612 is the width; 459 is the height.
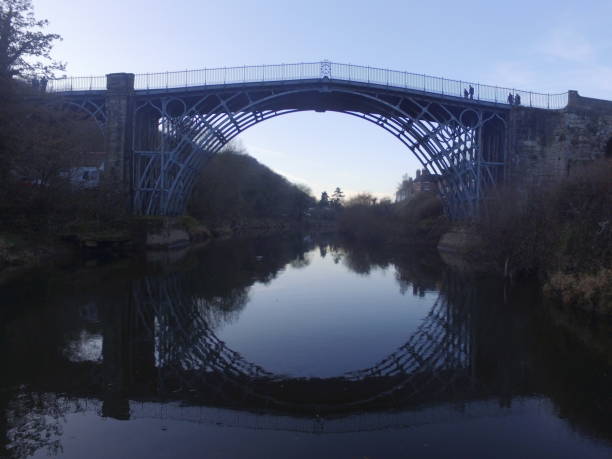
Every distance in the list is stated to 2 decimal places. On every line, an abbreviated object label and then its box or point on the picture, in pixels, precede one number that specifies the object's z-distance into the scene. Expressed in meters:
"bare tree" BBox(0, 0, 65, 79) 21.98
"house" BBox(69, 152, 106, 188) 28.38
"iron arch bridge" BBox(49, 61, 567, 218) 32.12
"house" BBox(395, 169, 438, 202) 68.38
